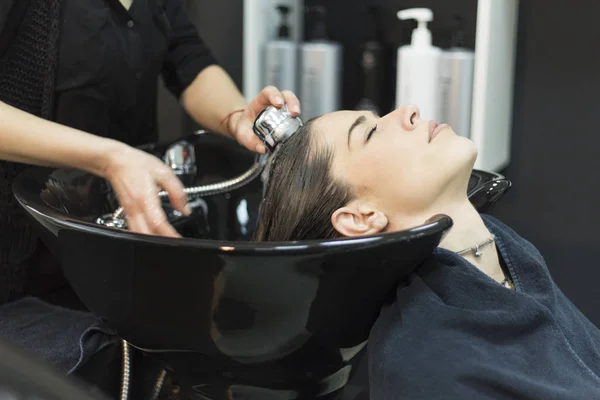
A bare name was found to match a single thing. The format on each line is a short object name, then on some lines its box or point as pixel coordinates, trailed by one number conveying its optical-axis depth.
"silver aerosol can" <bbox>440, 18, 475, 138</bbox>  1.74
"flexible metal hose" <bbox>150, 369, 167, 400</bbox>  1.11
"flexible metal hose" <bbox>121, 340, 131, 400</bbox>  1.10
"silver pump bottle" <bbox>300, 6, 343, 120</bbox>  1.91
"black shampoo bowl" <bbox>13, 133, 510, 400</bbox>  0.81
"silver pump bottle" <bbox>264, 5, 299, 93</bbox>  1.92
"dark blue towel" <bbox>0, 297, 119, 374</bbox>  1.06
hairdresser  1.02
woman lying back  0.83
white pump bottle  1.75
